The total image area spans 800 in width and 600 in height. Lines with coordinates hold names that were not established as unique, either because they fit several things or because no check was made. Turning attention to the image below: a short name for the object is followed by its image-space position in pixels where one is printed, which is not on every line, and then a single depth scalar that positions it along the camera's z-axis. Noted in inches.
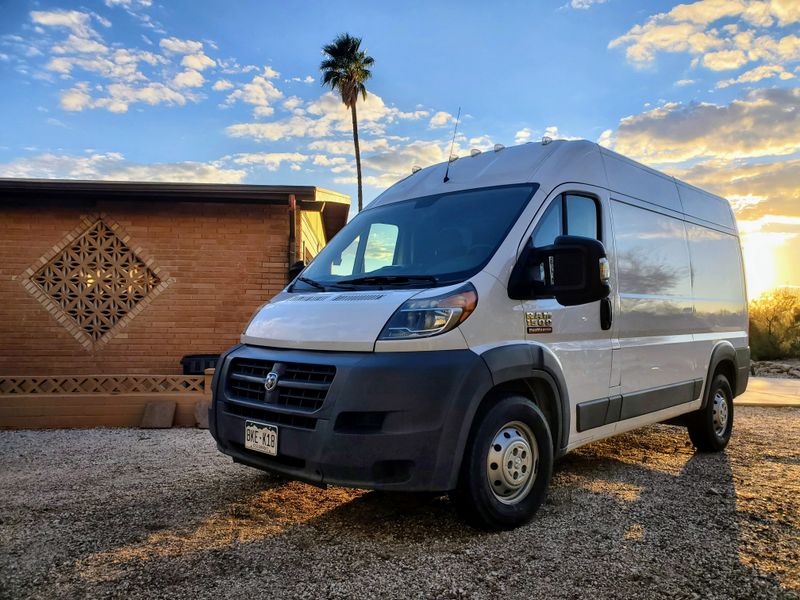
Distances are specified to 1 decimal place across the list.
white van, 122.0
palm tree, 1049.5
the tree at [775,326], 831.7
